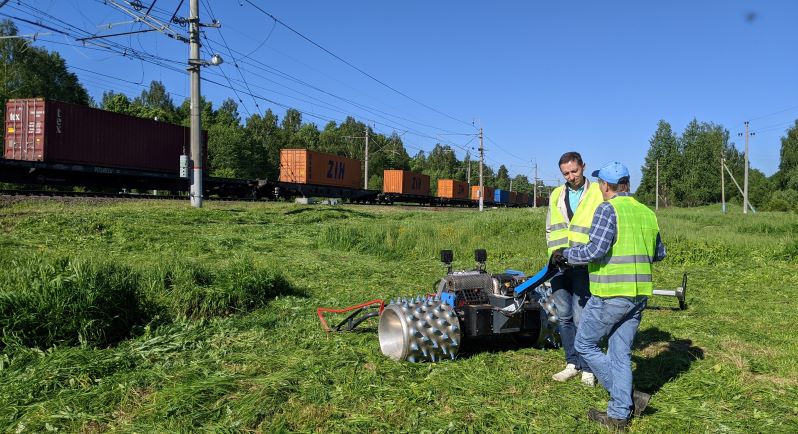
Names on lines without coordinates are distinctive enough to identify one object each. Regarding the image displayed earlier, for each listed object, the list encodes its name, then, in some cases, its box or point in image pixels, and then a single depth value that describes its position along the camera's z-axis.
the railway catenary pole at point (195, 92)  20.02
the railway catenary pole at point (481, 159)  45.18
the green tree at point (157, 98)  82.09
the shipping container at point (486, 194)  69.25
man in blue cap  3.46
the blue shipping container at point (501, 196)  72.89
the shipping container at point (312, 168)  36.03
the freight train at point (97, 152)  20.67
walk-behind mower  4.48
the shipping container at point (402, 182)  50.19
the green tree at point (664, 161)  98.50
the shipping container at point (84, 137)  20.78
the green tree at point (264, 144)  68.25
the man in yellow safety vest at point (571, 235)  4.12
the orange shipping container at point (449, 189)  62.94
